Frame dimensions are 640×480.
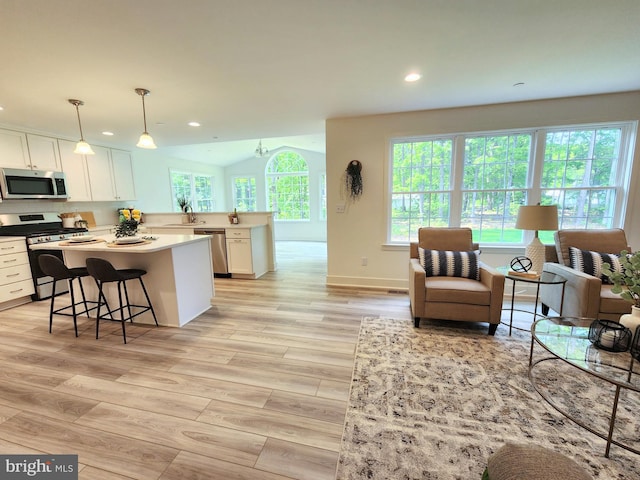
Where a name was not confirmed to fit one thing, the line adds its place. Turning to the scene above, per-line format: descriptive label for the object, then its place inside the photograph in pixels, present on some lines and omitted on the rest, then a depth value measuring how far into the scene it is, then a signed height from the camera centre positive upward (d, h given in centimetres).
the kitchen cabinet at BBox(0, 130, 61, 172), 365 +81
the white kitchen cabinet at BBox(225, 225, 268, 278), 452 -78
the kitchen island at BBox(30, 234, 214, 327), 278 -66
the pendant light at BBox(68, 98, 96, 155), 281 +62
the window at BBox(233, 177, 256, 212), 920 +40
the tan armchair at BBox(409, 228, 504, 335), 255 -91
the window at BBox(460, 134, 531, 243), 349 +22
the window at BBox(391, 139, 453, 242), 375 +23
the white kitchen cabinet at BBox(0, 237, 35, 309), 336 -81
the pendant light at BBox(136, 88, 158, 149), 268 +66
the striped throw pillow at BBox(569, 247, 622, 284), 256 -59
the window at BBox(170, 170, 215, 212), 711 +46
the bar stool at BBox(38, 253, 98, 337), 260 -61
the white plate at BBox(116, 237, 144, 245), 274 -34
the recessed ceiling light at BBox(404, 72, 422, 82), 251 +117
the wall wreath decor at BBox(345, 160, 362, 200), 386 +35
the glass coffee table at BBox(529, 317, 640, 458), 141 -91
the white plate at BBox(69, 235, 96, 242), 293 -34
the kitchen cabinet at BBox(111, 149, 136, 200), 505 +61
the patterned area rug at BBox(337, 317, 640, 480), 135 -128
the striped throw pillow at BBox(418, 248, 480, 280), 291 -67
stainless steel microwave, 357 +35
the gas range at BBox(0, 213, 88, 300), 363 -34
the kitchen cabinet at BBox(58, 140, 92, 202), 430 +58
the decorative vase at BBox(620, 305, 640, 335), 164 -74
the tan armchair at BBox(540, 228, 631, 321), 227 -73
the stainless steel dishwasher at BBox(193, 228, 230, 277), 465 -74
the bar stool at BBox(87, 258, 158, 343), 246 -65
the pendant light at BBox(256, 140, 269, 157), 702 +140
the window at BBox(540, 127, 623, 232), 325 +30
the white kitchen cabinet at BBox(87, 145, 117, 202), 467 +56
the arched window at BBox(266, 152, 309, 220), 875 +60
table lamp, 266 -22
